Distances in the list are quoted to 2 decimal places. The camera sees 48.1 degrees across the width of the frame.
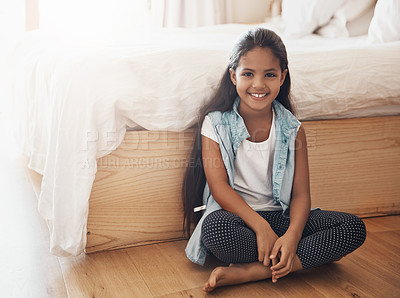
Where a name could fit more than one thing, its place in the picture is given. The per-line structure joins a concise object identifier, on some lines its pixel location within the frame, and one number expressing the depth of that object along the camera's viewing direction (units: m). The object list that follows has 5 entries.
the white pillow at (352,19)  2.03
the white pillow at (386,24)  1.70
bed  1.17
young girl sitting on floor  1.10
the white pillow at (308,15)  2.10
